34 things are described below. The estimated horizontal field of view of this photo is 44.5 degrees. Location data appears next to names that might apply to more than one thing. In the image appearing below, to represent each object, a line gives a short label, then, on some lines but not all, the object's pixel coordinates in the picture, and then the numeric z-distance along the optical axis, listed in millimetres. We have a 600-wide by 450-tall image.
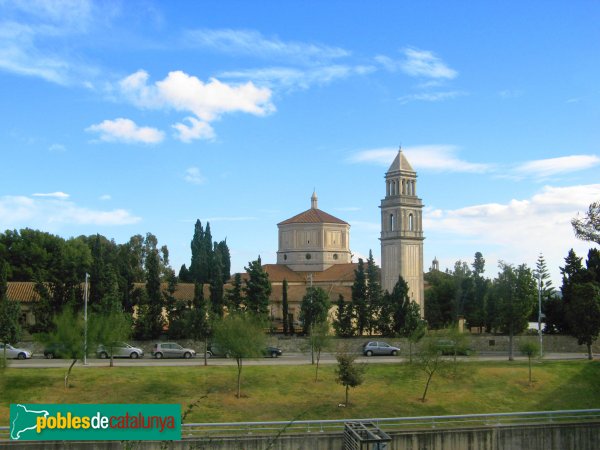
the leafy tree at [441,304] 72500
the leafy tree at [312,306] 61156
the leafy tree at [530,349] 43438
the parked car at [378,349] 53938
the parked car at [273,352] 52562
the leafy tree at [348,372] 36219
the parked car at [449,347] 40062
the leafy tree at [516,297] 52062
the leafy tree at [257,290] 60062
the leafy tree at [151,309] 56594
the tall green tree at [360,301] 63188
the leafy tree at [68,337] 38812
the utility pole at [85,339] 39069
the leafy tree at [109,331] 40406
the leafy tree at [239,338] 39031
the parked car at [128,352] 48844
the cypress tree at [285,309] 64812
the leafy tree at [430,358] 39125
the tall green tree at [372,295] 63469
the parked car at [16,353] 48344
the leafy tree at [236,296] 61028
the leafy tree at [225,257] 82731
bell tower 77812
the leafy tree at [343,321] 61594
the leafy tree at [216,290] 63081
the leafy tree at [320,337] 44281
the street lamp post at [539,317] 51072
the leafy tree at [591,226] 45938
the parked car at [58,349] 39156
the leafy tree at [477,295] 65500
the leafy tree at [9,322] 44656
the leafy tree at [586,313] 51906
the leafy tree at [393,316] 62562
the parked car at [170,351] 50938
